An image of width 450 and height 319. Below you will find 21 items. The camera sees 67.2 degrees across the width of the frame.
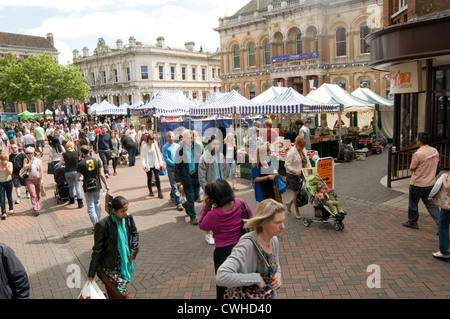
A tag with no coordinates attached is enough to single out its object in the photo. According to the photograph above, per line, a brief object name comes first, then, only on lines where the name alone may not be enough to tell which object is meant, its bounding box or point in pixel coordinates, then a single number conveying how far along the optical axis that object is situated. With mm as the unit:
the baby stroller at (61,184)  9727
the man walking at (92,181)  6895
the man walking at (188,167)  7227
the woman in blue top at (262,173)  6641
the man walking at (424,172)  6180
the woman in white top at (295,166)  7277
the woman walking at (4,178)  8258
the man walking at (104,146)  12773
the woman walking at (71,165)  8961
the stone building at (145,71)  49062
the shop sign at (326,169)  8430
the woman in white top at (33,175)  8484
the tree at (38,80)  40656
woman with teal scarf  3781
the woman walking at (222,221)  3631
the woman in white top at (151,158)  9438
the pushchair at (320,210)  6712
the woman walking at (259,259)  2668
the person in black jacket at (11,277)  2801
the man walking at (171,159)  8281
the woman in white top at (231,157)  10320
